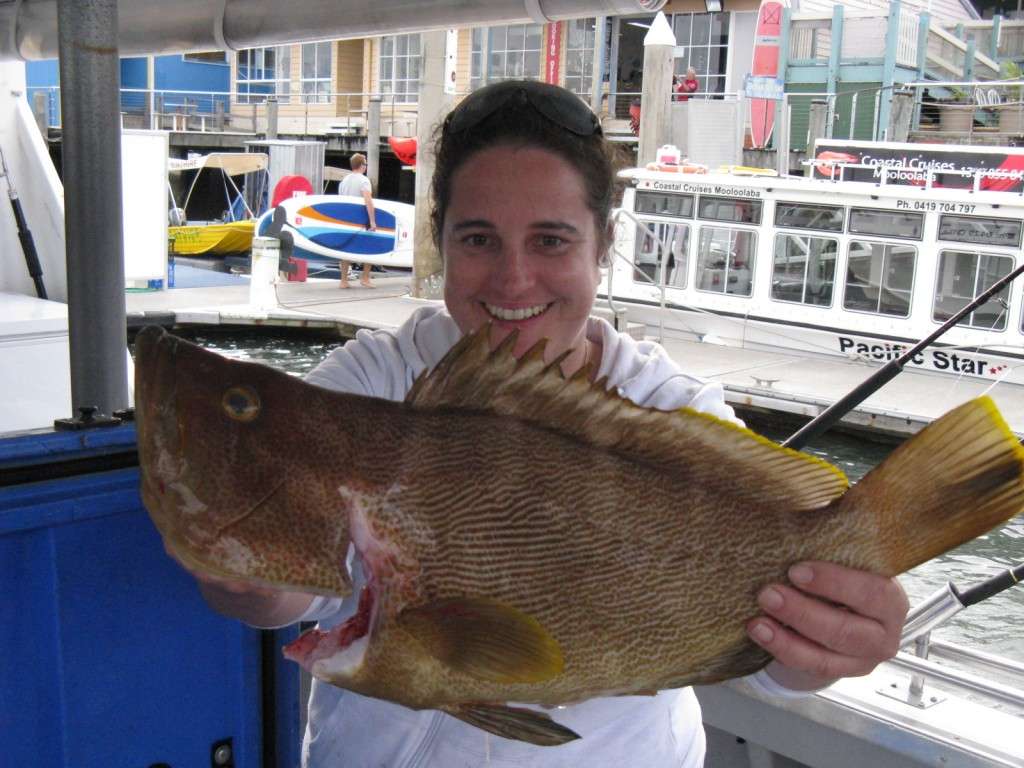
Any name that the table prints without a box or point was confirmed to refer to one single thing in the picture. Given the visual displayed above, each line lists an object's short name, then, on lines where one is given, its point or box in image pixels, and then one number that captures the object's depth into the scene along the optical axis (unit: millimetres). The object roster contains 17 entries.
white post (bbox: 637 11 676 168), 17234
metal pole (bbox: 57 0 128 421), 2332
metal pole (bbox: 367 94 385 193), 26750
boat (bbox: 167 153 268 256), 21188
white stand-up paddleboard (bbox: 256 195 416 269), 18859
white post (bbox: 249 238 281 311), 15164
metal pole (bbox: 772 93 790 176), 14523
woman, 1677
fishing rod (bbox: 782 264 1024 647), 2418
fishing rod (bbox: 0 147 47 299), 5363
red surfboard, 23547
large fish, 1182
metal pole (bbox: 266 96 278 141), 30022
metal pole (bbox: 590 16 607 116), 23703
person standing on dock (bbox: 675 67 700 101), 24188
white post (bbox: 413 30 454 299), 15328
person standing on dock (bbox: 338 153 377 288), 18953
